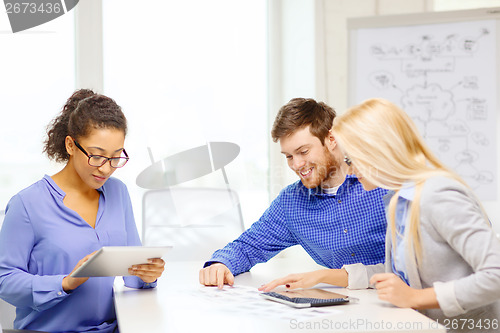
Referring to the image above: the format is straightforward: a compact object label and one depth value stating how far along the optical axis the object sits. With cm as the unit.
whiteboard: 340
